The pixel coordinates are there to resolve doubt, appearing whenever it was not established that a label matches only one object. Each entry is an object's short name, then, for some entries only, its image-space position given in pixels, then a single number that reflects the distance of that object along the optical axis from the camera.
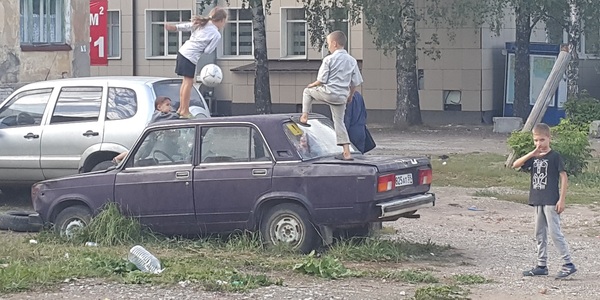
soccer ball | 13.49
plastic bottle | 9.48
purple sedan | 10.50
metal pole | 19.44
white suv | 13.72
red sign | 28.22
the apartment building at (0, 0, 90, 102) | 21.08
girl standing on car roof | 13.16
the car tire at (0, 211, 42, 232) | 12.21
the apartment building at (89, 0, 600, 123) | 33.69
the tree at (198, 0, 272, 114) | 31.09
